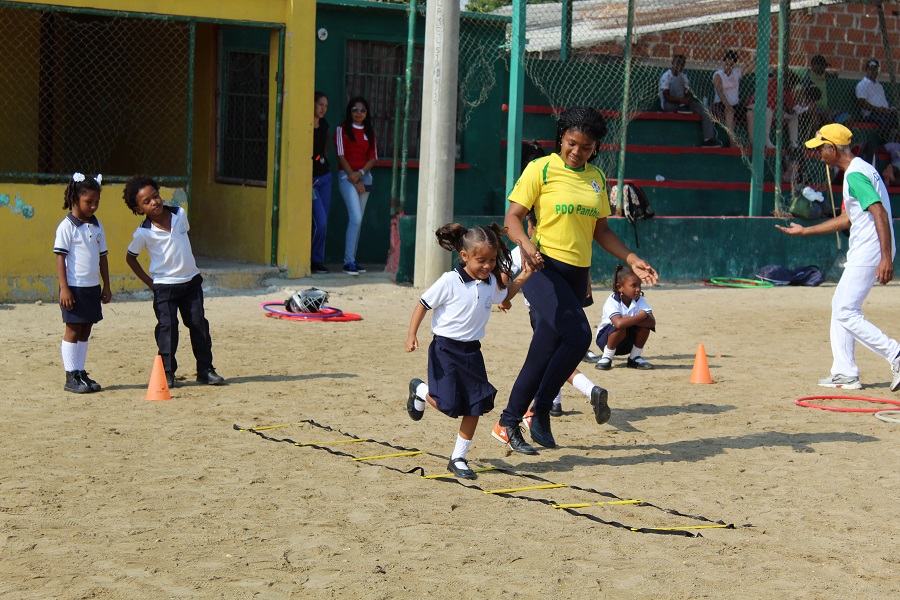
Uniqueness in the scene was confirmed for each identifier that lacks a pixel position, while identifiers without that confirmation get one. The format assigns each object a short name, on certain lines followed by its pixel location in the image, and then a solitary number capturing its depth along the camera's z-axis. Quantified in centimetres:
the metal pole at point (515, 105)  1501
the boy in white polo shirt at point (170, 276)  917
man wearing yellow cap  938
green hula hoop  1636
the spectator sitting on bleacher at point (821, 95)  1903
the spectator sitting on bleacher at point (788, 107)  1844
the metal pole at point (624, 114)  1592
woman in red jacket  1544
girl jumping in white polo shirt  688
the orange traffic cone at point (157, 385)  879
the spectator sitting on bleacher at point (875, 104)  2011
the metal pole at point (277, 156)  1457
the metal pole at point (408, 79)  1523
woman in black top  1525
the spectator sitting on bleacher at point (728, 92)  1855
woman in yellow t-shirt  723
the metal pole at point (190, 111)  1386
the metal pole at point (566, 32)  1791
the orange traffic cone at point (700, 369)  992
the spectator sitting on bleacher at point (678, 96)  1870
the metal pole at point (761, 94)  1688
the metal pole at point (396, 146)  1544
